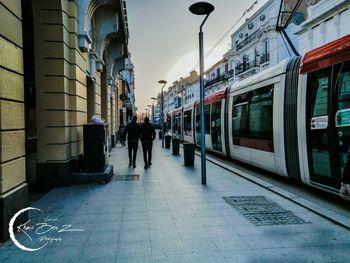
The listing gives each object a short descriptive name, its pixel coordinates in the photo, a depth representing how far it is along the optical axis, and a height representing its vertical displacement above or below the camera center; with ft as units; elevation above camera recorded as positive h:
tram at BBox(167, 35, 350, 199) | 19.84 +0.68
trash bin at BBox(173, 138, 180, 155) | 55.06 -2.87
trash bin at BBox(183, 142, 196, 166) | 39.63 -2.98
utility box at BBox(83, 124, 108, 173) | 29.43 -1.59
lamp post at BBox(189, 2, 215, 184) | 26.70 +6.21
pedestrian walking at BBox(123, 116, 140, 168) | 39.55 -0.57
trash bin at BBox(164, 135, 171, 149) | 70.05 -2.53
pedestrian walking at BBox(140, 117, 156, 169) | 39.27 -0.81
